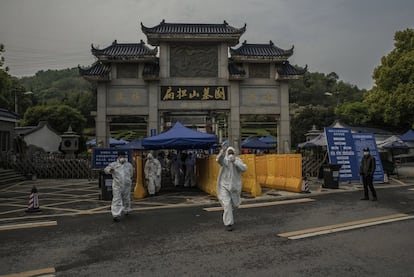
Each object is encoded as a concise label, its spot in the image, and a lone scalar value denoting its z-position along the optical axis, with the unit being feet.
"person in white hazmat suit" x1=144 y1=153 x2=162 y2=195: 46.11
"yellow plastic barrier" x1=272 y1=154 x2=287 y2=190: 49.11
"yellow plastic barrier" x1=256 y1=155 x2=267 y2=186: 54.03
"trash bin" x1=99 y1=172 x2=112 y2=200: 41.27
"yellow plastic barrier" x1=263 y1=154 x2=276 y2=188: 51.53
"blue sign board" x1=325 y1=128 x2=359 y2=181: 53.62
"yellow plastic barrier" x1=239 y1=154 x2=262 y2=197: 44.29
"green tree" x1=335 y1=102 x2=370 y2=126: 118.11
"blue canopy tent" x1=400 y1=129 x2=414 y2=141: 76.43
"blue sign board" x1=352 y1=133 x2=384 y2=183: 55.50
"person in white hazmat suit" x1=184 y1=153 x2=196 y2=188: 55.84
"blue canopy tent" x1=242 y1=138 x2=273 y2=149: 96.88
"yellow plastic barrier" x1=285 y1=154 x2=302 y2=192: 46.42
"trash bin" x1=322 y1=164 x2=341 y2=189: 50.83
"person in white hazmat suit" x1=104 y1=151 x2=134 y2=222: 29.71
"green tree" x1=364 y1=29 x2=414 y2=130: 92.27
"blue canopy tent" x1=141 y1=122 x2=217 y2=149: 47.50
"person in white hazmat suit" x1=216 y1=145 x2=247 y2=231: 25.94
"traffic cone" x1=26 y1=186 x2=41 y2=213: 34.50
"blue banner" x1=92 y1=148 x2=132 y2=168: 48.16
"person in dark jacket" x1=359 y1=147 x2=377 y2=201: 37.82
